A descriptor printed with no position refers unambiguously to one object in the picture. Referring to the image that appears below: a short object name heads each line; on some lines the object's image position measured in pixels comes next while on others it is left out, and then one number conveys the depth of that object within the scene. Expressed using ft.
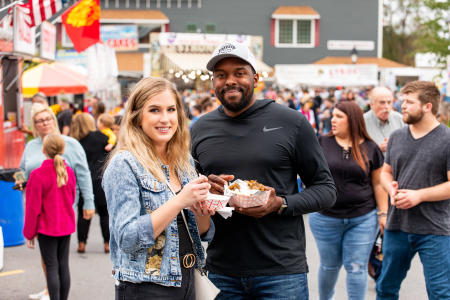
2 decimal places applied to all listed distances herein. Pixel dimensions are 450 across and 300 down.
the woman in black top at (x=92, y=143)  27.06
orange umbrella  51.44
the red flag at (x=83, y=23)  39.91
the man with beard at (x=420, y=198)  13.96
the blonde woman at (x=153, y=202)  8.05
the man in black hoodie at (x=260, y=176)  9.76
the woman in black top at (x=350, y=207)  16.02
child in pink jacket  16.75
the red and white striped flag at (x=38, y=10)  30.73
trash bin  26.13
